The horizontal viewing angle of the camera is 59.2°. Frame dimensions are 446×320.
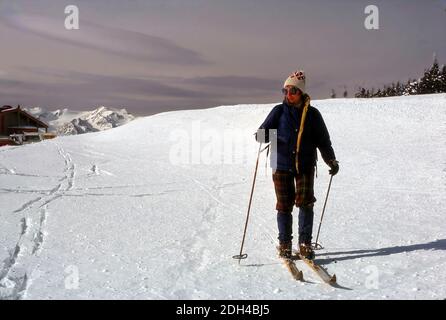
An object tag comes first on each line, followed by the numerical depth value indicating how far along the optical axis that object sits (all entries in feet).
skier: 16.94
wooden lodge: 137.61
